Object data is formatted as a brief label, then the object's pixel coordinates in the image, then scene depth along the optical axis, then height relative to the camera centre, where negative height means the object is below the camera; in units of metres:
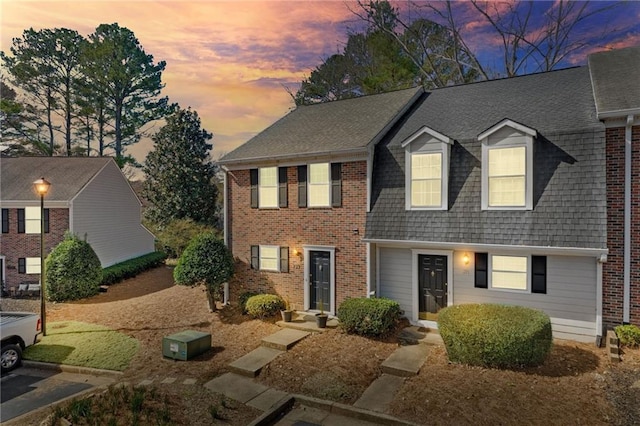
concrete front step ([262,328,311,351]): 10.48 -3.88
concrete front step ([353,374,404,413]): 7.23 -3.92
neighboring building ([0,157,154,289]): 19.56 +0.03
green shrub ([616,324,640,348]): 8.85 -3.06
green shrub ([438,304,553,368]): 8.03 -2.87
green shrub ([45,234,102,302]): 16.94 -2.95
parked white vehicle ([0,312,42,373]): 9.94 -3.59
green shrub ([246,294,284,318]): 12.88 -3.42
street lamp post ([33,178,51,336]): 12.61 +0.58
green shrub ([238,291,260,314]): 13.73 -3.40
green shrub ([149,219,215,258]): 27.14 -1.60
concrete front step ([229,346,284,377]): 9.12 -4.04
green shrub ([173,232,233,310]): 13.30 -2.00
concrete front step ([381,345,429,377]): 8.57 -3.77
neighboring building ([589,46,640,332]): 9.25 +0.02
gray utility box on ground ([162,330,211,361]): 10.03 -3.83
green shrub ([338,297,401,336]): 10.62 -3.14
